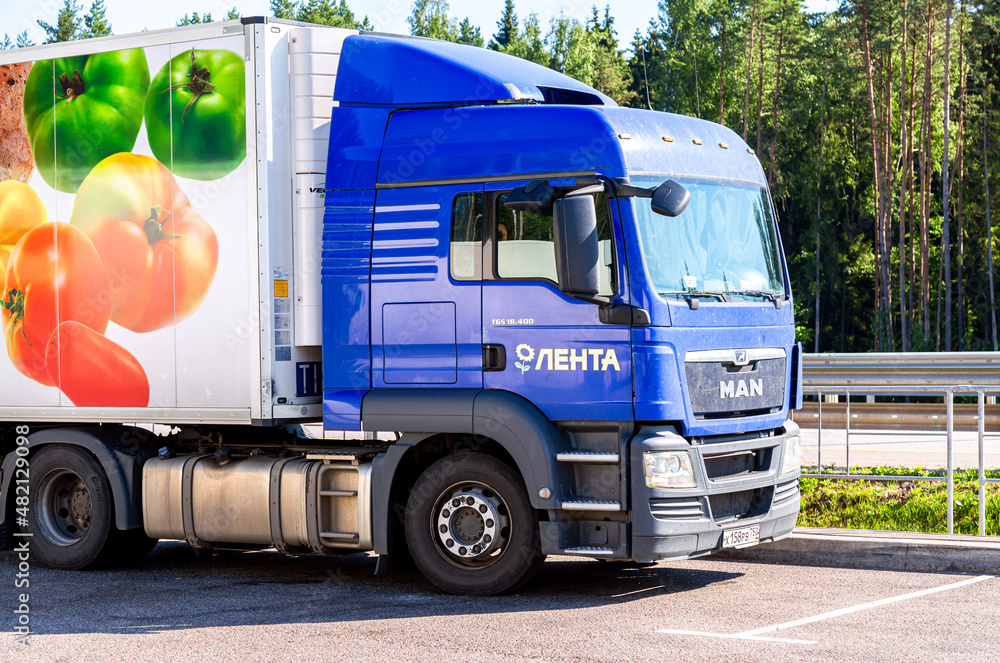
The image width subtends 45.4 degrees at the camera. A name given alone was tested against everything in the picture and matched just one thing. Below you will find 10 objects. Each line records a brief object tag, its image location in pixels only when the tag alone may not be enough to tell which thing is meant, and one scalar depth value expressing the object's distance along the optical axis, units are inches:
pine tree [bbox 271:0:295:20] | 2950.3
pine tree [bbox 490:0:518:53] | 3351.4
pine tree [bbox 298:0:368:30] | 2886.1
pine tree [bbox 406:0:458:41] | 2815.0
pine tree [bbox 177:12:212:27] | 2933.1
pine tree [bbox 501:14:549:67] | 2669.8
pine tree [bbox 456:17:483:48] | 3019.2
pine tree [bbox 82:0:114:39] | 3368.6
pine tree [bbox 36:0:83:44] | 3336.4
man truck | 288.5
